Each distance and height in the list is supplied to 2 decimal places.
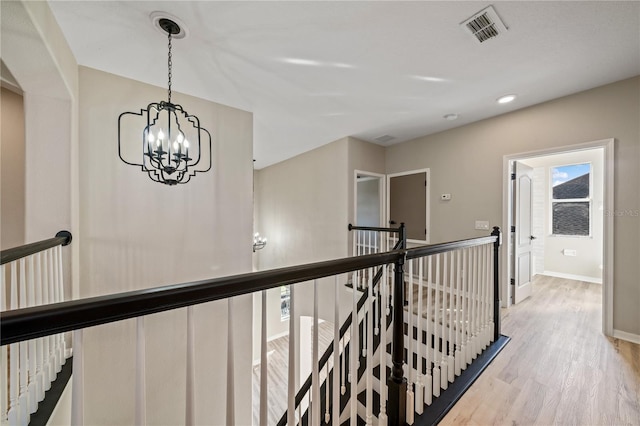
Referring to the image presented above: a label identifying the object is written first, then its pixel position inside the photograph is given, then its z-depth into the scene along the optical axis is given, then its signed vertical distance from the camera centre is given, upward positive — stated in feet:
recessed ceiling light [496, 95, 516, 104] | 9.47 +4.36
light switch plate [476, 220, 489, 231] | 11.58 -0.63
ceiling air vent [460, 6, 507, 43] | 5.64 +4.44
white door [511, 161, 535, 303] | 11.32 -1.00
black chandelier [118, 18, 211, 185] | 5.85 +1.74
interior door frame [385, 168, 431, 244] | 13.82 +0.35
